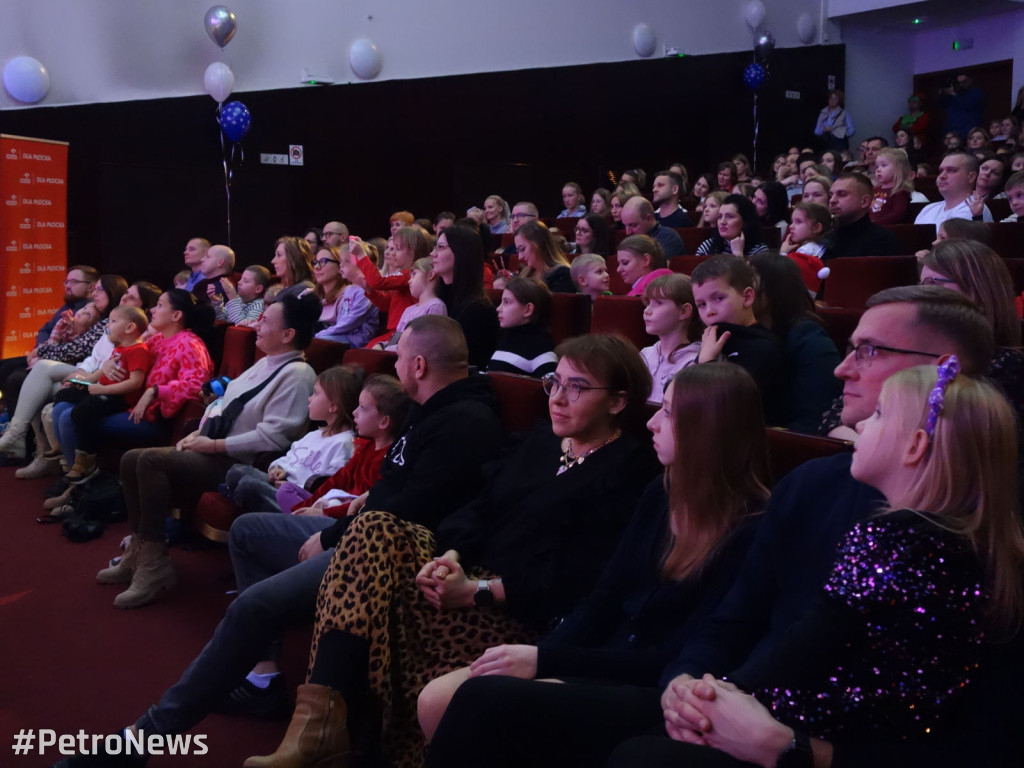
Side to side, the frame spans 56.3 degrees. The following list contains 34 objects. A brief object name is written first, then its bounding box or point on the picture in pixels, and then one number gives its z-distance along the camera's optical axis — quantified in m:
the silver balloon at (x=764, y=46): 10.02
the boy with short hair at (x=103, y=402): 3.67
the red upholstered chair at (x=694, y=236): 4.98
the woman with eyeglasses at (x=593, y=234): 4.82
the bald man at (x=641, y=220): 4.79
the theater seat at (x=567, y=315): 3.47
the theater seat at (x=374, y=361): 2.88
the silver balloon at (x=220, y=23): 6.91
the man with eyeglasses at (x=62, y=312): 4.77
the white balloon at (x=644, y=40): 9.28
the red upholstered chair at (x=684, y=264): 3.85
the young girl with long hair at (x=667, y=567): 1.47
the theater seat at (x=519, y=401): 2.28
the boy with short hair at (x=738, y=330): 2.19
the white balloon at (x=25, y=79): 6.39
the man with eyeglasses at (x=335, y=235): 5.40
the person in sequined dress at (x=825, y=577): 1.13
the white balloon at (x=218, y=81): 7.12
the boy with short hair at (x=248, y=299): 4.63
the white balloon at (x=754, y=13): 9.98
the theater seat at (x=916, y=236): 3.89
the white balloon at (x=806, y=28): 10.45
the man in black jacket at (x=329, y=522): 1.92
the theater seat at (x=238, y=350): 3.63
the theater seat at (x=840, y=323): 2.54
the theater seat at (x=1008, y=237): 3.57
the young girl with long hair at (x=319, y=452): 2.72
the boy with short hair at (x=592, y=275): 3.79
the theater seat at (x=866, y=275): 3.05
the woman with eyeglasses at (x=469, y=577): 1.72
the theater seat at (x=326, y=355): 3.35
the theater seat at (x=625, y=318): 3.06
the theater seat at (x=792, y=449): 1.64
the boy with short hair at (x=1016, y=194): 3.92
